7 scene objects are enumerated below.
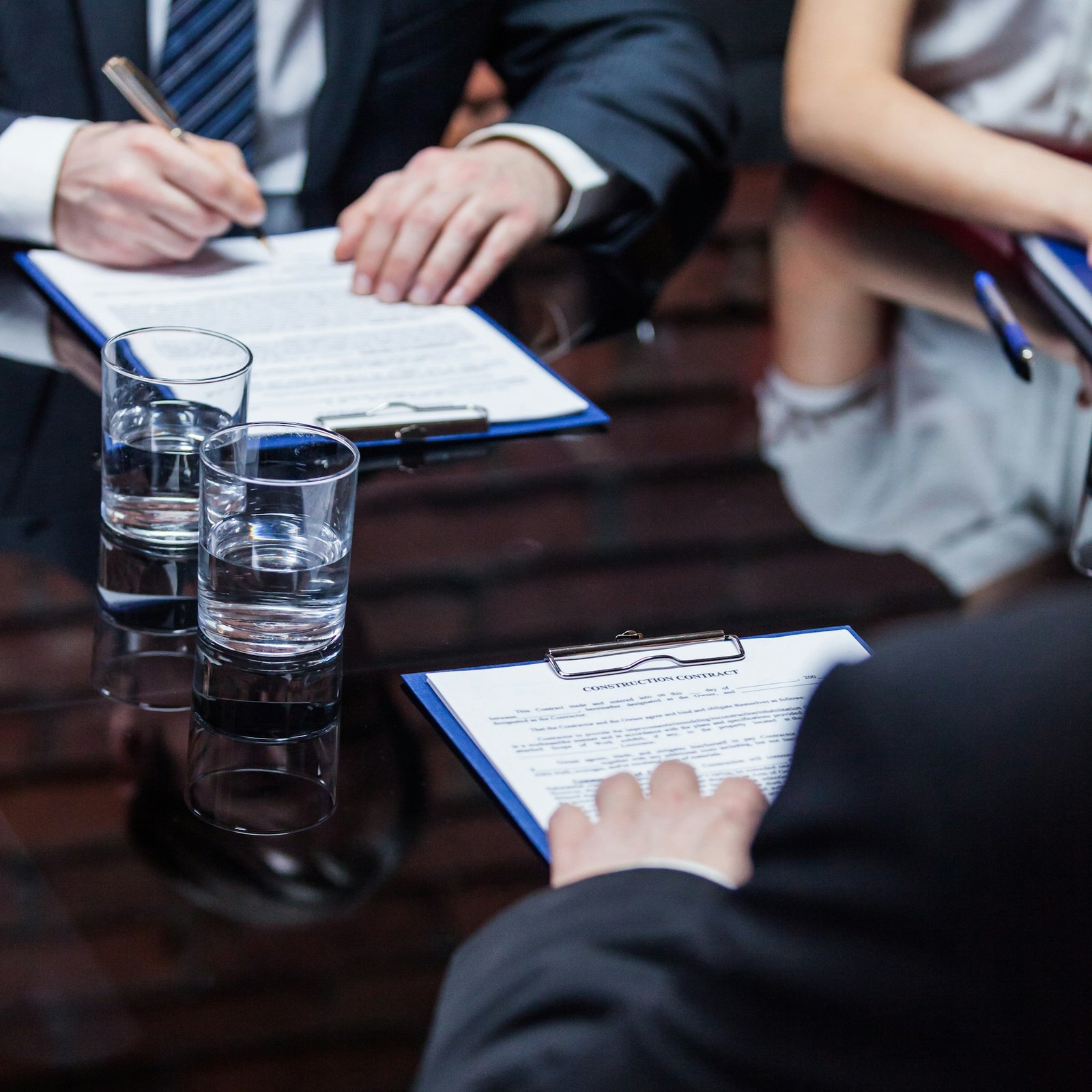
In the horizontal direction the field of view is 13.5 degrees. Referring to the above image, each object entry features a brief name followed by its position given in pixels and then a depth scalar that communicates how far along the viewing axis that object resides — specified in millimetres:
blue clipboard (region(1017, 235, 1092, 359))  2557
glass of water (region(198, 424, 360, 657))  2132
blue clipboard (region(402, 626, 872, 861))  2053
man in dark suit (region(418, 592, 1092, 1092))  1731
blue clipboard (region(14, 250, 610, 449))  2370
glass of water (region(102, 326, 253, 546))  2223
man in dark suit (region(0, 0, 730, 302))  2550
